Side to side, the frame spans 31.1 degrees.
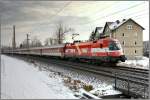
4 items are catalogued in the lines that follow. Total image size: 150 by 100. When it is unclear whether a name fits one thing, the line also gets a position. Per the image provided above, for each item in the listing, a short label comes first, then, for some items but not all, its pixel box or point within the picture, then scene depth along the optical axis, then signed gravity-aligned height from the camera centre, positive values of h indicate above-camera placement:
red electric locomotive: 24.36 -0.11
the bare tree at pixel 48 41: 82.00 +2.45
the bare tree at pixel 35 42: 89.66 +2.50
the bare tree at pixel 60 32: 60.69 +3.86
